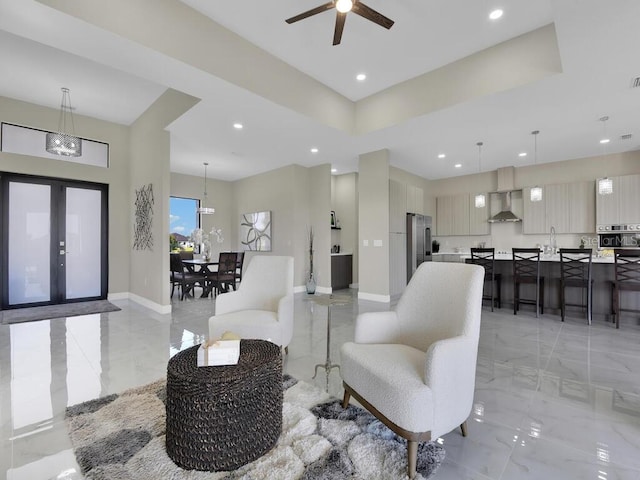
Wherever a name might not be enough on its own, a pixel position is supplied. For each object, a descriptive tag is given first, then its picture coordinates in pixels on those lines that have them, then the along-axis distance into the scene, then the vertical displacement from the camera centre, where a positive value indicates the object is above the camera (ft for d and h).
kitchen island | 14.17 -2.65
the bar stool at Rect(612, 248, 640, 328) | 13.15 -1.57
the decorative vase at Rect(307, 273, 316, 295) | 12.24 -2.07
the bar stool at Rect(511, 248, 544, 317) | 15.78 -1.92
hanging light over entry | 15.01 +5.03
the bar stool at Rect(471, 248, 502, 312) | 16.94 -1.62
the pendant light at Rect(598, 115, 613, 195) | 16.19 +2.96
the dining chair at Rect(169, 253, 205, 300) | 20.13 -2.32
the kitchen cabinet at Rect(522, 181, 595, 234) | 21.62 +2.29
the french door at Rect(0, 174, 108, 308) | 17.40 +0.10
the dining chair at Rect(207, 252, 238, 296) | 19.94 -2.12
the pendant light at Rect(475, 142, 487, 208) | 20.66 +2.82
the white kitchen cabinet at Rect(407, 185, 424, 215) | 22.86 +3.22
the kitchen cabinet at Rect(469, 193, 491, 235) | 26.25 +1.97
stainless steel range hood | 23.88 +4.23
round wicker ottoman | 4.82 -2.88
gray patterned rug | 4.80 -3.74
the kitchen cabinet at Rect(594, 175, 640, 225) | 19.61 +2.45
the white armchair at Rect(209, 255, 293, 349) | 8.72 -2.14
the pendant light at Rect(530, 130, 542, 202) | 18.26 +2.94
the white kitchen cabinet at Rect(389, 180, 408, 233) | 20.13 +2.39
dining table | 20.33 -2.10
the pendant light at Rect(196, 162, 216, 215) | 24.61 +3.93
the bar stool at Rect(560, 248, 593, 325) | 14.19 -1.63
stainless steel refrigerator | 22.34 -0.04
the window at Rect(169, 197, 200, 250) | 28.22 +2.35
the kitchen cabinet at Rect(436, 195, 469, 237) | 27.30 +2.39
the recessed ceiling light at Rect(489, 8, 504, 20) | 9.88 +7.61
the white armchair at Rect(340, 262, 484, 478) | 4.84 -2.32
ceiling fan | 8.32 +6.58
